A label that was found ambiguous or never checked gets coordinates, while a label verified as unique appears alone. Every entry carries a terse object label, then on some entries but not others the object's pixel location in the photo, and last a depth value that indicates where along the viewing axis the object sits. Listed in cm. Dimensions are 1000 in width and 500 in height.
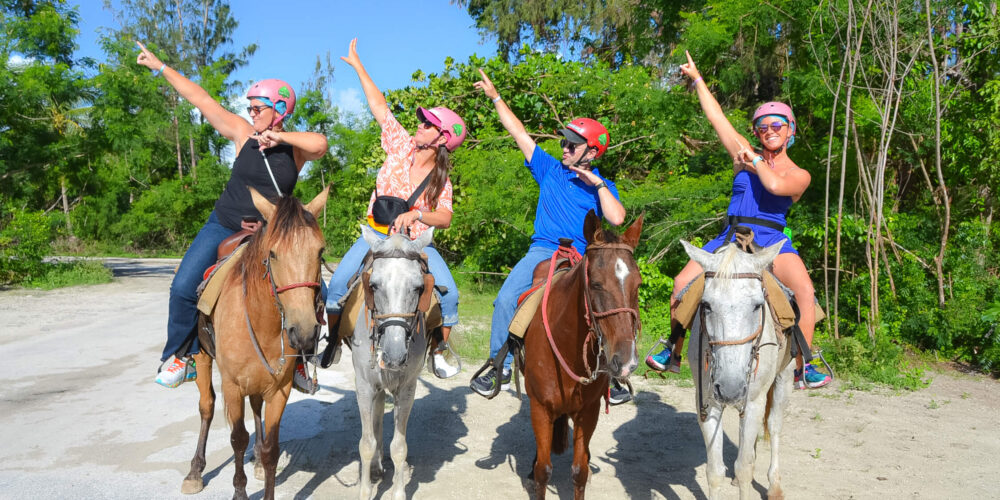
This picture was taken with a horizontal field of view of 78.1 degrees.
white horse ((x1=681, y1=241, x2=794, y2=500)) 339
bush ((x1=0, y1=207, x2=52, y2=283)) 1673
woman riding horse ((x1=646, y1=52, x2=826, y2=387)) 447
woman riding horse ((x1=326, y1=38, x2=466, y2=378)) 451
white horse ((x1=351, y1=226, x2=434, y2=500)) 370
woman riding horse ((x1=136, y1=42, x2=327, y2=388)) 468
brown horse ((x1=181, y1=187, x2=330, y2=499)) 370
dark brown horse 342
